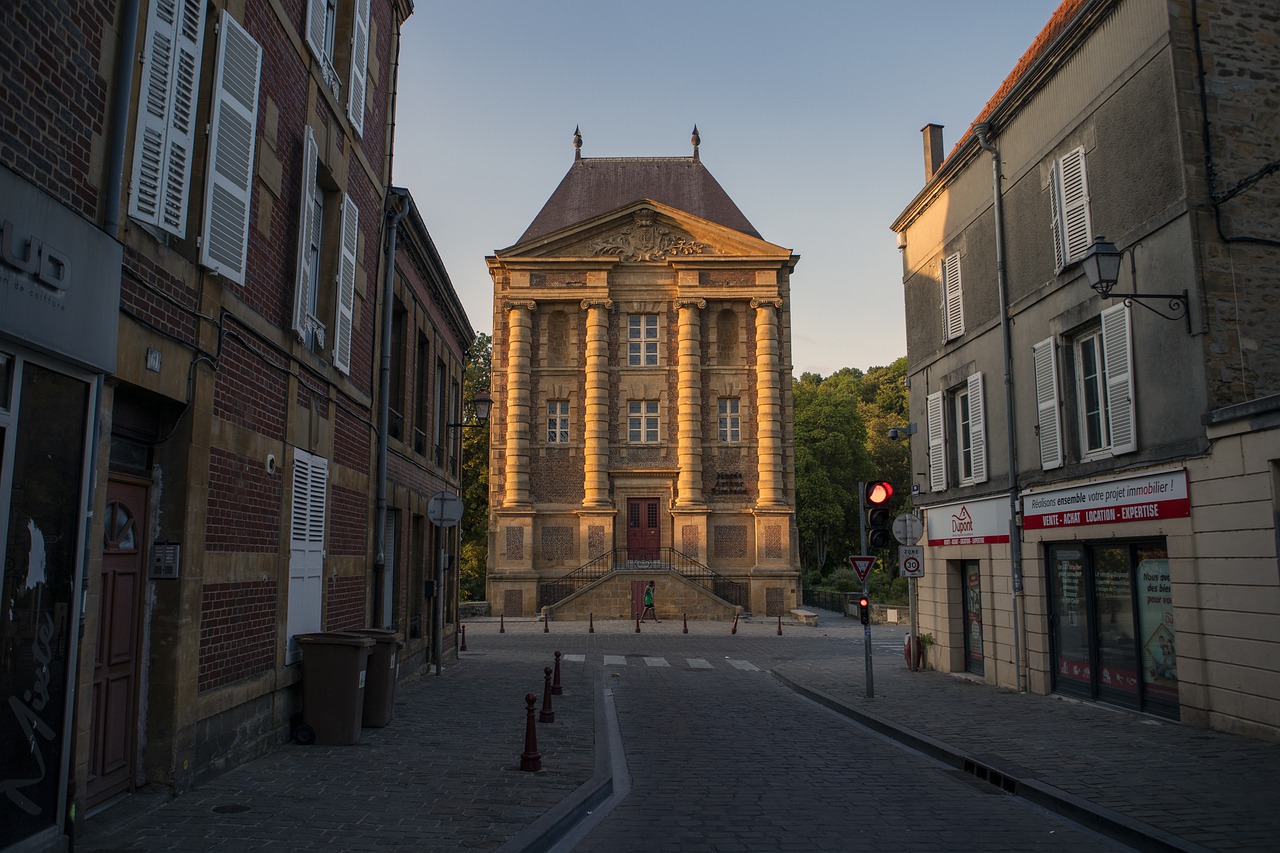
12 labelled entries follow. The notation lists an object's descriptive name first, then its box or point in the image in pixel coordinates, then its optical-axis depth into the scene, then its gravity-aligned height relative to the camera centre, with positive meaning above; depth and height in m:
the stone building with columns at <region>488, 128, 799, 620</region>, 40.09 +6.24
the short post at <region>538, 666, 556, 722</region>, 11.98 -1.87
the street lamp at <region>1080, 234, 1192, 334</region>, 11.25 +3.33
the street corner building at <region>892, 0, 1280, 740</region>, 10.63 +2.45
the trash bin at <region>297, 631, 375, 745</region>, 10.12 -1.37
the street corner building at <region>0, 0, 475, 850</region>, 5.46 +1.30
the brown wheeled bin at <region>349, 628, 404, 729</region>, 11.14 -1.41
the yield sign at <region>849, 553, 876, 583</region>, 15.07 -0.11
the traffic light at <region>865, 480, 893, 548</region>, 14.11 +0.66
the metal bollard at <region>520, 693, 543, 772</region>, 8.93 -1.80
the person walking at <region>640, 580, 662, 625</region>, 36.31 -1.72
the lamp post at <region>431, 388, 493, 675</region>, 18.16 -0.46
